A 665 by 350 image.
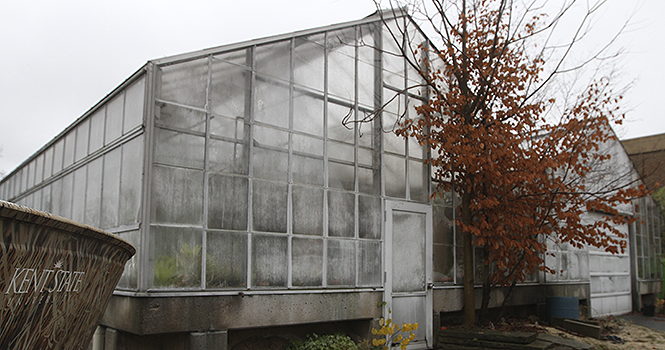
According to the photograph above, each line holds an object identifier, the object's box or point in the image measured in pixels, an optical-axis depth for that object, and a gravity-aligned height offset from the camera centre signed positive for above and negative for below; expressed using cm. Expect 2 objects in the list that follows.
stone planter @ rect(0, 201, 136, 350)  301 -20
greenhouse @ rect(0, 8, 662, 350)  691 +83
